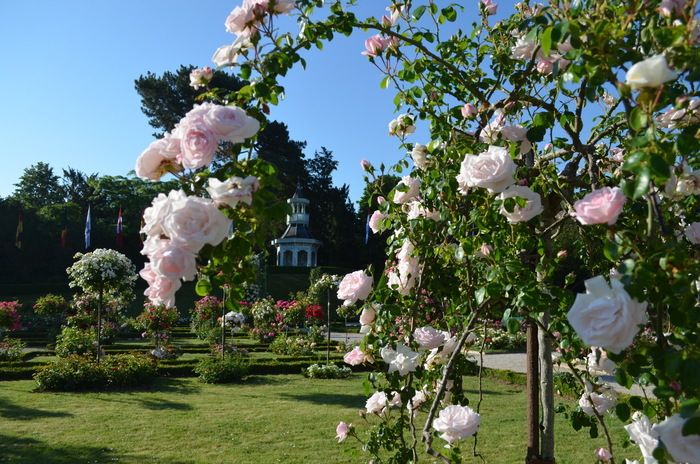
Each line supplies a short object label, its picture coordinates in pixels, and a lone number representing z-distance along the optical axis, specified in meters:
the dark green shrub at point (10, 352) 11.95
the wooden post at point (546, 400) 2.43
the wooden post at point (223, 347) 11.08
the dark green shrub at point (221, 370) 10.10
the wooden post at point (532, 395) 2.61
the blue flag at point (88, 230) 27.73
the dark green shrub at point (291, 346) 14.24
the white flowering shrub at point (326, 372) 11.20
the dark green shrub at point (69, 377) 9.17
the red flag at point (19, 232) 30.60
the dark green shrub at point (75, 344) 11.28
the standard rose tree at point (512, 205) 1.13
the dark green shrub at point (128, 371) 9.46
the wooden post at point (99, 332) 9.98
